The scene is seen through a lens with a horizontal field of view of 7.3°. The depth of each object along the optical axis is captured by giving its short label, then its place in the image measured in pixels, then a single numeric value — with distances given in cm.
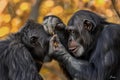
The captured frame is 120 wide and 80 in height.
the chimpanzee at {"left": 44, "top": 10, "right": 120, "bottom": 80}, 1415
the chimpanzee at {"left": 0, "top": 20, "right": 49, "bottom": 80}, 1324
